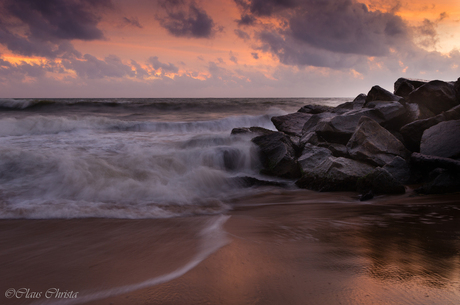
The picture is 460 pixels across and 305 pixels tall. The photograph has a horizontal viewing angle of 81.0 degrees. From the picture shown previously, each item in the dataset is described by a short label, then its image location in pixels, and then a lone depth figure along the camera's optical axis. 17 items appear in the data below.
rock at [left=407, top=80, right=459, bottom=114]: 6.19
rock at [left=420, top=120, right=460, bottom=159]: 4.53
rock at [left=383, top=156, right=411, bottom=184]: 4.77
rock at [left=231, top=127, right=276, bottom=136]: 7.78
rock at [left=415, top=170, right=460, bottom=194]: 4.14
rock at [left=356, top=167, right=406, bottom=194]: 4.41
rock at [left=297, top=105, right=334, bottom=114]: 10.38
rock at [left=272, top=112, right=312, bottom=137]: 8.29
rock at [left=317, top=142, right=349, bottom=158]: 5.66
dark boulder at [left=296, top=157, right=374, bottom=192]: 4.83
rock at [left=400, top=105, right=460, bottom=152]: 5.44
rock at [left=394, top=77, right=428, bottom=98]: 7.55
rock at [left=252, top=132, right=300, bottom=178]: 5.87
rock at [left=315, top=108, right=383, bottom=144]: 6.27
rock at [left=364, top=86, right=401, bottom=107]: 6.92
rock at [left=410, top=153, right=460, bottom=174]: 4.18
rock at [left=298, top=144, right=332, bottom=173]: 5.58
